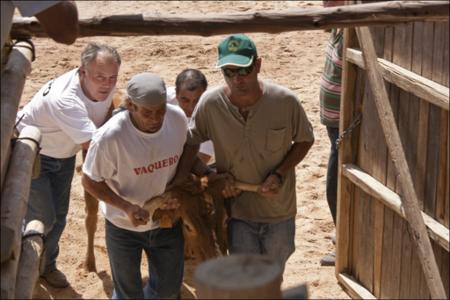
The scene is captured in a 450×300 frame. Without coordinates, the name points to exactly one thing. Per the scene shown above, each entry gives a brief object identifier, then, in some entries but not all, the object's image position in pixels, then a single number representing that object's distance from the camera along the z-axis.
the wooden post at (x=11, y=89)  6.83
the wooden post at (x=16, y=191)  6.19
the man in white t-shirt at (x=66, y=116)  9.82
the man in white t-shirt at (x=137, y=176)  8.65
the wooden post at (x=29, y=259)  6.80
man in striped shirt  10.86
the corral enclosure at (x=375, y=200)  8.44
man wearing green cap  8.66
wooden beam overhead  7.70
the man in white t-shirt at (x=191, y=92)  9.87
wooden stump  4.13
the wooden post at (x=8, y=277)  6.01
